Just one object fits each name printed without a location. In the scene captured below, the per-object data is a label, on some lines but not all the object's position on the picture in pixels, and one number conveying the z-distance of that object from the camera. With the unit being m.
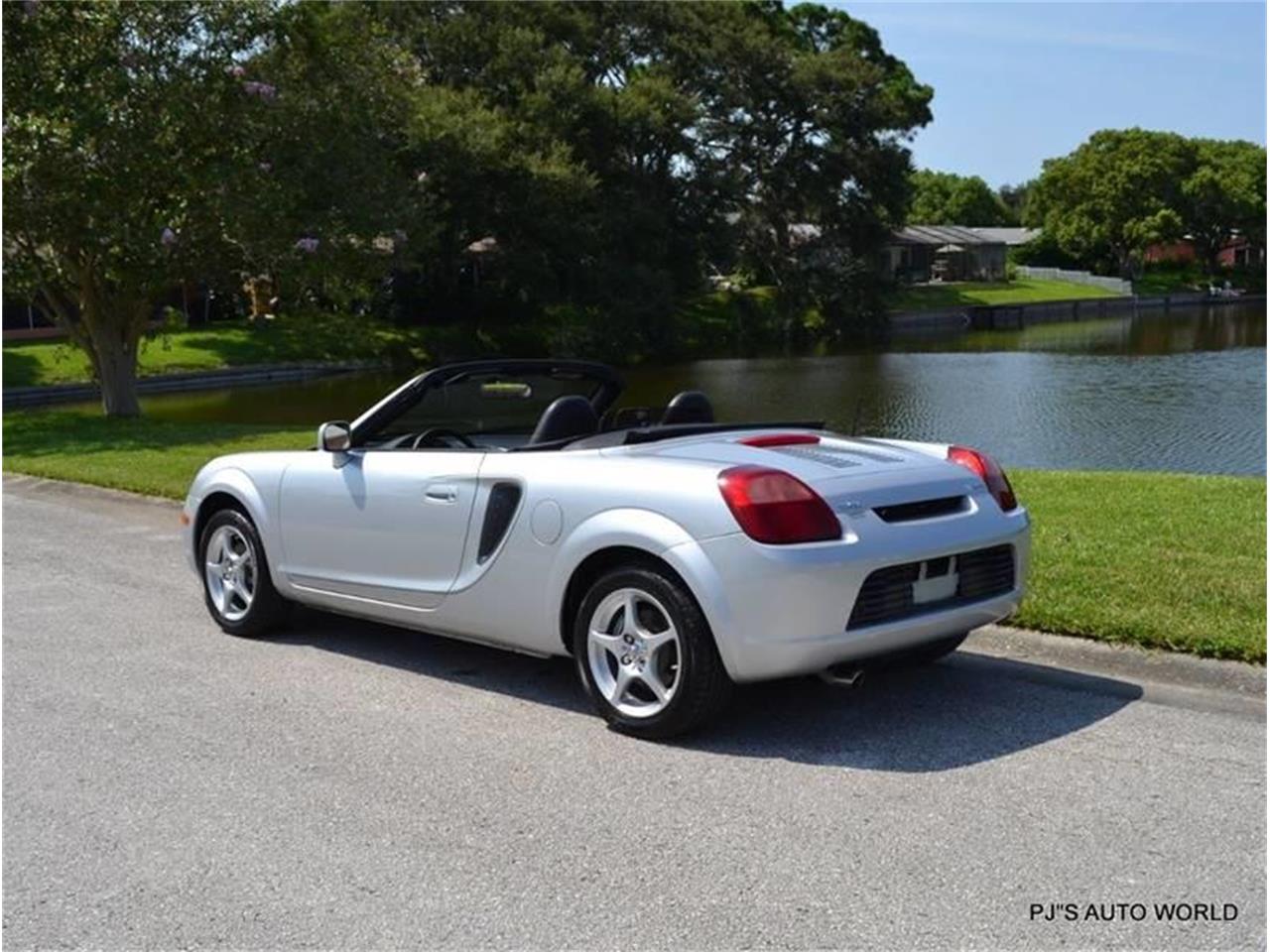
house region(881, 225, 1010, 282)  100.44
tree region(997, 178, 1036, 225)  183.00
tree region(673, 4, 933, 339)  54.59
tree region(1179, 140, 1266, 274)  95.50
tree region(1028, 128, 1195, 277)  93.69
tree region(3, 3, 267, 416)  20.53
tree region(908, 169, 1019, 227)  132.75
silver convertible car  5.11
